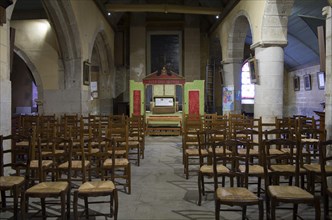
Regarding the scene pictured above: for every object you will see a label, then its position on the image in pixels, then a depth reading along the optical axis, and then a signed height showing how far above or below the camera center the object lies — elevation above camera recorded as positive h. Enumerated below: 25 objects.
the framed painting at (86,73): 10.20 +1.26
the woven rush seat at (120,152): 5.07 -0.58
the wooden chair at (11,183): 3.12 -0.68
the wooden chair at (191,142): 5.19 -0.54
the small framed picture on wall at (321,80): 11.23 +1.10
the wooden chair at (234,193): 2.89 -0.72
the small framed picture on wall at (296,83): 13.90 +1.25
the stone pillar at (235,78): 11.60 +1.24
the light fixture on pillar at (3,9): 4.32 +1.42
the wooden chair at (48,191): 3.05 -0.70
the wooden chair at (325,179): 3.08 -0.62
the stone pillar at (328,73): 4.57 +0.55
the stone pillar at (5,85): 4.95 +0.44
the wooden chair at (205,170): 3.84 -0.66
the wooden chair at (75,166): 3.60 -0.63
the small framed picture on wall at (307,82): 12.57 +1.16
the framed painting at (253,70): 8.16 +1.04
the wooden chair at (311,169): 3.59 -0.62
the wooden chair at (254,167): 3.74 -0.64
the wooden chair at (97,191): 3.12 -0.72
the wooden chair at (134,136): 6.19 -0.46
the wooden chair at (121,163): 4.30 -0.64
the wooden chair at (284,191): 2.82 -0.70
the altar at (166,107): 10.95 +0.28
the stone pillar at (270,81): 7.88 +0.75
